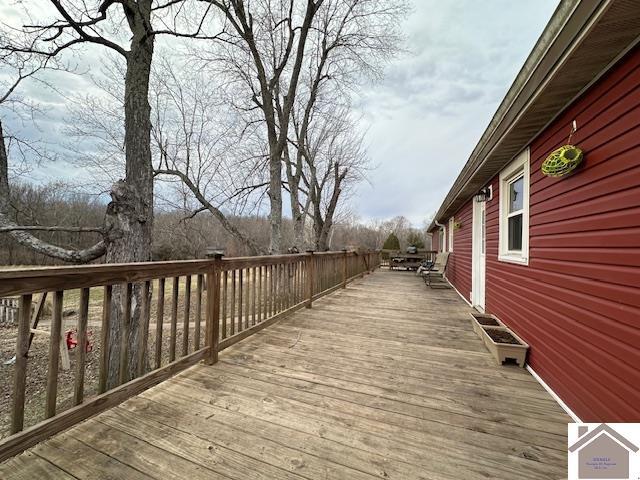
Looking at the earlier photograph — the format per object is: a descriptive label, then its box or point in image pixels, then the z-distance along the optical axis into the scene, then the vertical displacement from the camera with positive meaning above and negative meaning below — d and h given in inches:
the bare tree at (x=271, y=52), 240.1 +191.0
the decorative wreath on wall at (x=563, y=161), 72.6 +26.7
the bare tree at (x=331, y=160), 419.2 +148.4
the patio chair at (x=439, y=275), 302.3 -32.5
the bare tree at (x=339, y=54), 272.1 +222.6
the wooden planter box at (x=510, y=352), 96.7 -37.1
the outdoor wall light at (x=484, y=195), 173.6 +38.5
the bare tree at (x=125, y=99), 132.1 +79.2
